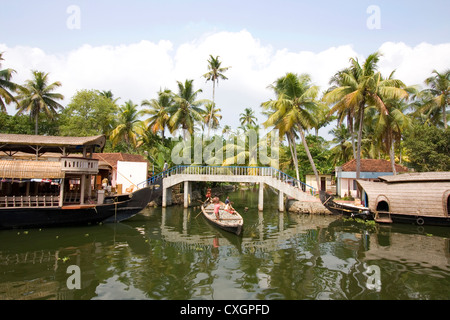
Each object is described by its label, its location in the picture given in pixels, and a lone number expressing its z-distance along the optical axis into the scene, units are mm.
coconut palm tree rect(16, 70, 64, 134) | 29109
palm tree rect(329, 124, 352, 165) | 33062
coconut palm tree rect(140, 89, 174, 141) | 29922
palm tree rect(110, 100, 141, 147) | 31819
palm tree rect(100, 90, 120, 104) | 44031
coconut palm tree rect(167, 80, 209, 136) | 28891
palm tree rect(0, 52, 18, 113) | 25047
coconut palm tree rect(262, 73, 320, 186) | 21062
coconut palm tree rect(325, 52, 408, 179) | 18875
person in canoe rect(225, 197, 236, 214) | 16098
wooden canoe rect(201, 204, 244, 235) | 13197
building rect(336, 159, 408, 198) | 23438
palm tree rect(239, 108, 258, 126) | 57444
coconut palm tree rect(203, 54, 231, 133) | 29500
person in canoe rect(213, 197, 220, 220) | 14188
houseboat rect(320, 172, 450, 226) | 15641
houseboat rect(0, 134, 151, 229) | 13680
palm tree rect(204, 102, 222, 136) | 35069
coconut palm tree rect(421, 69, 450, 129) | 27156
